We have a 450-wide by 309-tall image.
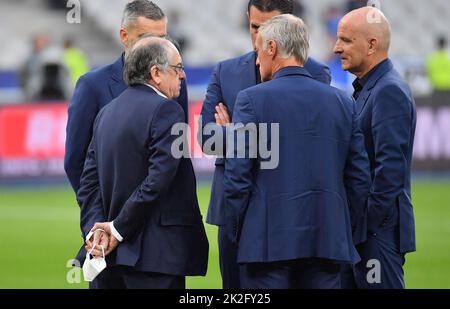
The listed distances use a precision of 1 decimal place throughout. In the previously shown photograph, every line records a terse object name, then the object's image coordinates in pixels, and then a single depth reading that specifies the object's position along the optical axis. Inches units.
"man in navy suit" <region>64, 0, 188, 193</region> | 445.7
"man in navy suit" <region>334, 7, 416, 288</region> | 417.1
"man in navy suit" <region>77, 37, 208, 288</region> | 392.5
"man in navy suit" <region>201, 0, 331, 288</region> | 431.2
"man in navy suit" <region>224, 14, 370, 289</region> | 384.5
